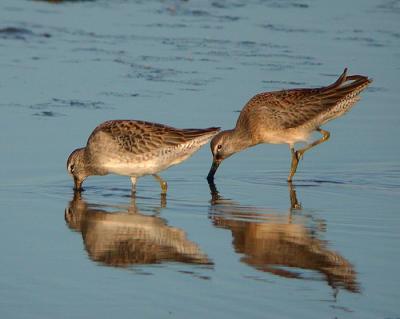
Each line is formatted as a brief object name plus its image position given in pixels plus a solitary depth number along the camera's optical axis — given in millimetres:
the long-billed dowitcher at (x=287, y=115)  12391
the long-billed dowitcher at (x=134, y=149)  10906
